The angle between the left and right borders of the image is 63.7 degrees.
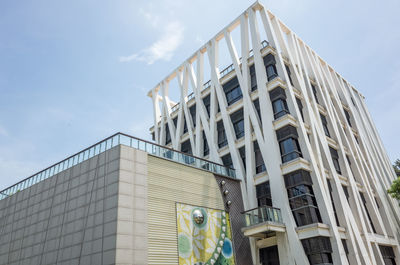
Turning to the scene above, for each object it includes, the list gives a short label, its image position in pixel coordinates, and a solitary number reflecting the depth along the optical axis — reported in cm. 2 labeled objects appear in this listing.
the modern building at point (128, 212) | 1831
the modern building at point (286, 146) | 2270
